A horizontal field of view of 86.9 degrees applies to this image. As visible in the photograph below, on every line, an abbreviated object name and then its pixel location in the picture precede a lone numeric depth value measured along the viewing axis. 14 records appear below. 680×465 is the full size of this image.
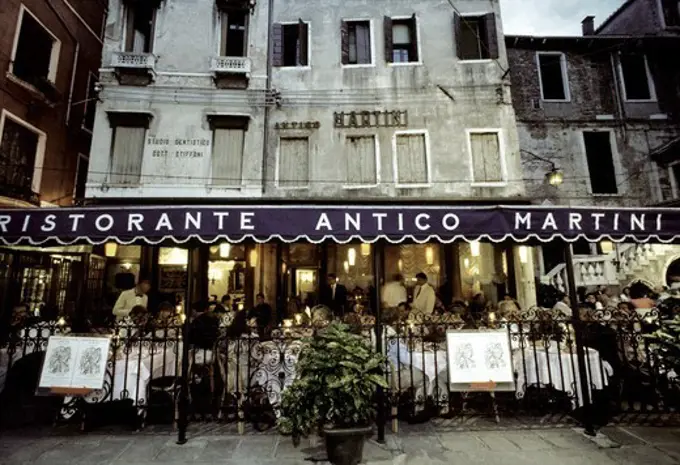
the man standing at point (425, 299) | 10.28
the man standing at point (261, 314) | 9.75
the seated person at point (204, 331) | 6.23
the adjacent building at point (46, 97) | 11.90
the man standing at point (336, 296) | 13.03
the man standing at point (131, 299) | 8.64
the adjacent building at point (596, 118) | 16.59
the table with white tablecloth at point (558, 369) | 6.07
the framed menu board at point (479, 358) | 5.58
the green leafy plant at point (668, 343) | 4.95
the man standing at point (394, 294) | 12.27
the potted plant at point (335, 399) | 4.70
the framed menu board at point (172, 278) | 13.71
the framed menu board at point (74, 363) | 5.61
